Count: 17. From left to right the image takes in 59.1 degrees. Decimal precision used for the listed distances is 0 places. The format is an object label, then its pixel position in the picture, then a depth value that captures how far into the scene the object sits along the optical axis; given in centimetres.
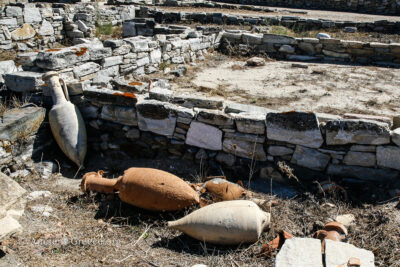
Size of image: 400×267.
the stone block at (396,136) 378
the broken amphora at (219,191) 364
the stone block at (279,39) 951
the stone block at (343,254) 262
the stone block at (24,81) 500
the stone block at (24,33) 971
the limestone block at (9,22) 933
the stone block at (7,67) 581
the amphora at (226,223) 305
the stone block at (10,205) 263
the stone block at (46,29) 1048
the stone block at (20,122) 423
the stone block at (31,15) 1004
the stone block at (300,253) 262
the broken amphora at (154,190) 350
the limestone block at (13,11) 954
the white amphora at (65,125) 462
